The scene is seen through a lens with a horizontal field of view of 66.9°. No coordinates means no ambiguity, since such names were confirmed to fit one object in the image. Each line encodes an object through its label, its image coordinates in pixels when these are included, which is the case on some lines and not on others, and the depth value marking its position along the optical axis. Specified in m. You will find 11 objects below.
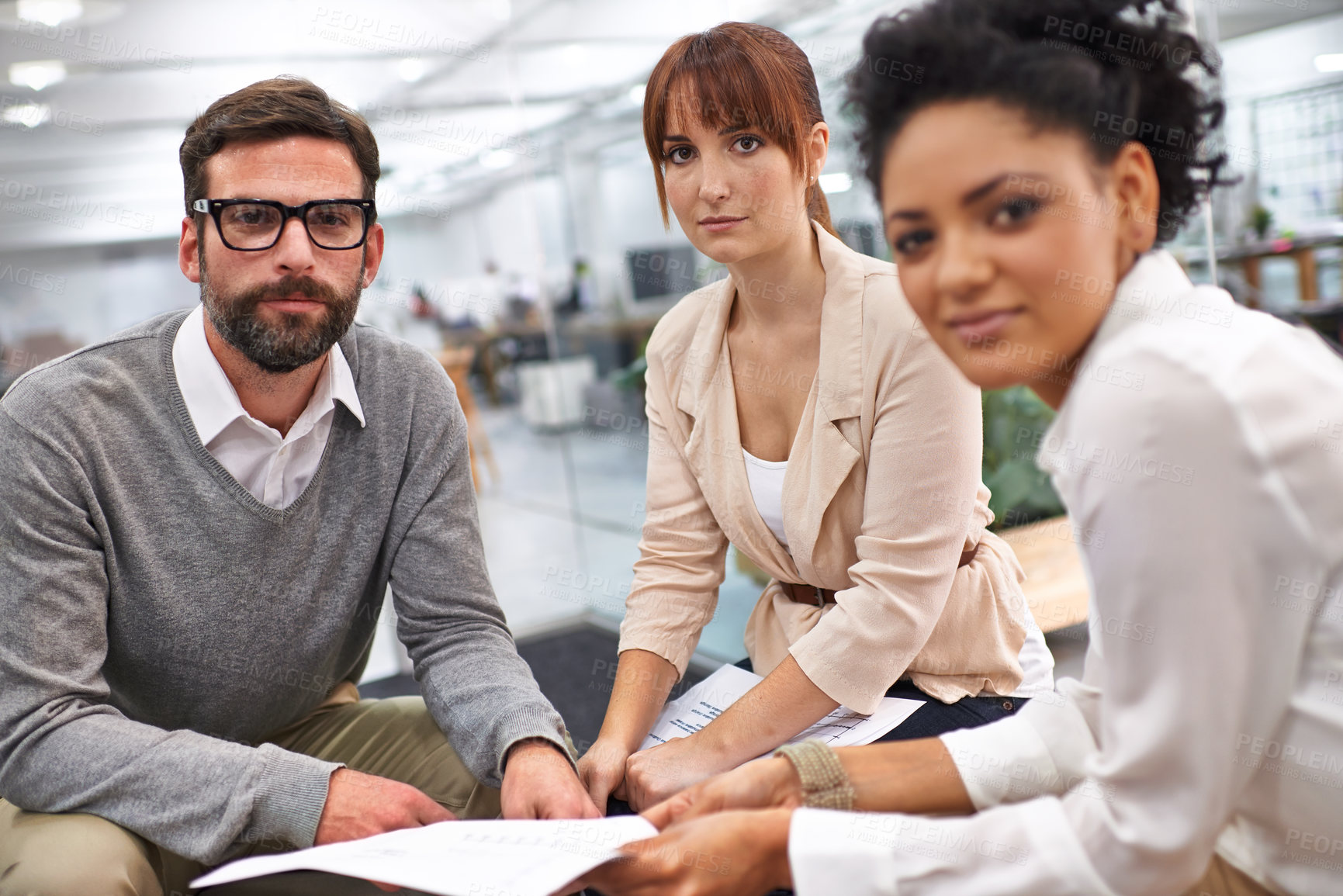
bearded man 1.23
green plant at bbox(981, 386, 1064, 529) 2.87
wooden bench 2.20
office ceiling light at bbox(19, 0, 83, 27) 3.48
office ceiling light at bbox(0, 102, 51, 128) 3.53
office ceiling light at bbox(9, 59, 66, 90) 3.52
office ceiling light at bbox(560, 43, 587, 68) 3.68
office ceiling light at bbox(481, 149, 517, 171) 3.90
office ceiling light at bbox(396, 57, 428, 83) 3.84
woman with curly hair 0.69
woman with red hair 1.31
